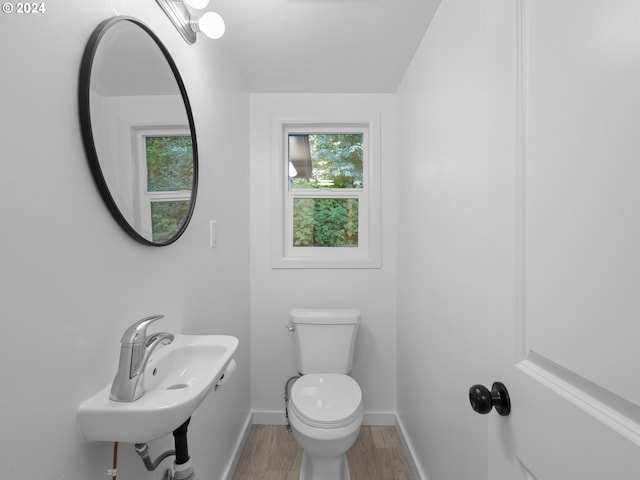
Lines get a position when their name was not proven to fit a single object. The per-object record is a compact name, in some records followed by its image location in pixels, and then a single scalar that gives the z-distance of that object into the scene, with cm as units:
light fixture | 104
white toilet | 139
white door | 40
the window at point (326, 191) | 224
